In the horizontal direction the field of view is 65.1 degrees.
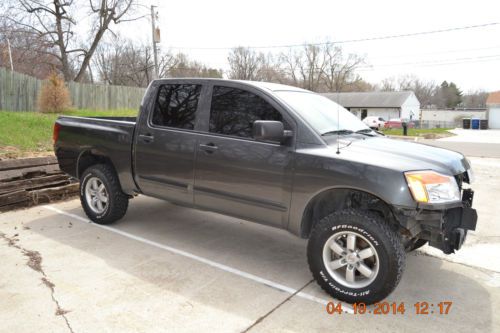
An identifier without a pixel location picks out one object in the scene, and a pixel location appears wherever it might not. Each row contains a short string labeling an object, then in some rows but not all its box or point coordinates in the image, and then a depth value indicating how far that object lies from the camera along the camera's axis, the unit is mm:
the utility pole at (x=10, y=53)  28712
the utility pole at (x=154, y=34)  20972
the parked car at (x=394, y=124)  46881
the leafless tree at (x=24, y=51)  28641
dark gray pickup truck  3168
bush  15578
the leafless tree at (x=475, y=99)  105781
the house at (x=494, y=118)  49000
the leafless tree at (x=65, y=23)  28375
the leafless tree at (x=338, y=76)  76194
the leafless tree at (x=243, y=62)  67188
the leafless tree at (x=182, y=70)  53009
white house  65375
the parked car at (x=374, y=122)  41128
